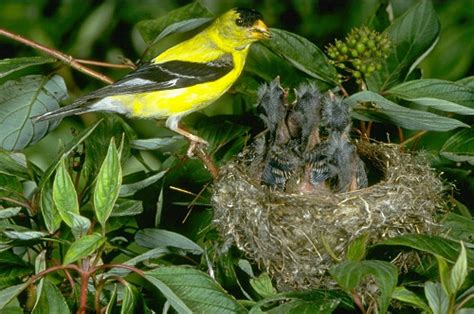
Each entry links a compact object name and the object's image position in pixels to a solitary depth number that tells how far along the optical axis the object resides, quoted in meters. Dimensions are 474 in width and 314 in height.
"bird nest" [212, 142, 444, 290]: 5.37
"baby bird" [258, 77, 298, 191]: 6.16
